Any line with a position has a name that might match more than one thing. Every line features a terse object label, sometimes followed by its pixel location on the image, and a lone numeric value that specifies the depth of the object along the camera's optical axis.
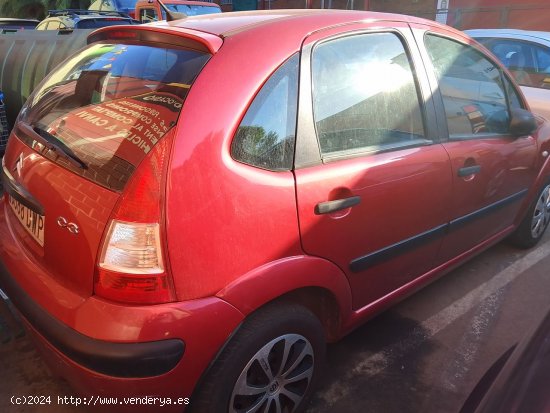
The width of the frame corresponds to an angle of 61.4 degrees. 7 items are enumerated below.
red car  1.51
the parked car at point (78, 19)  8.70
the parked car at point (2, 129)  4.05
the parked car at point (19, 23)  10.37
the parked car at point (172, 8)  9.80
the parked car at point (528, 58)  5.13
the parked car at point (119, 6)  11.97
